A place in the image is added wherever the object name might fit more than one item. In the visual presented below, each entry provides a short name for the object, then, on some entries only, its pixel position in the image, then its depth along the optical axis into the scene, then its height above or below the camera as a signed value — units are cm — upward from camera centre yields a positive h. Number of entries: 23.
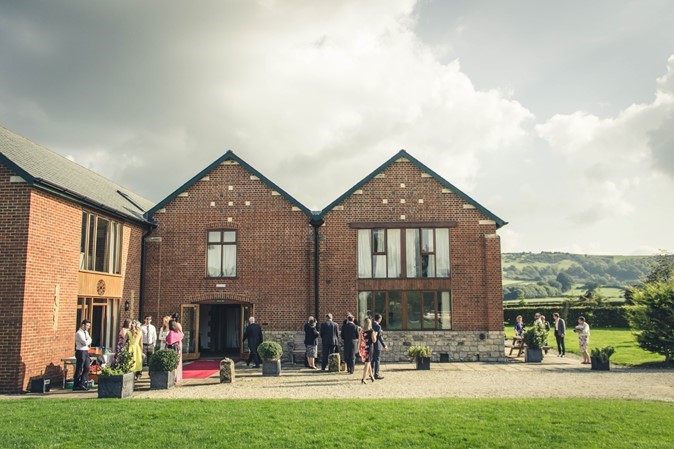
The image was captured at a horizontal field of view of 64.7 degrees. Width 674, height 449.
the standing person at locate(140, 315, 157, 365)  1605 -143
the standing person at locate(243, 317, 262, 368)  1744 -155
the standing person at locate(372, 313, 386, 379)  1456 -160
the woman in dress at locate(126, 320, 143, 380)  1411 -143
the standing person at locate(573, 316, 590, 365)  1834 -154
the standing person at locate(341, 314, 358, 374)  1555 -145
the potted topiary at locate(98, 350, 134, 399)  1173 -202
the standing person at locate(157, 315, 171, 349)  1608 -132
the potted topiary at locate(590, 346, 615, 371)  1600 -208
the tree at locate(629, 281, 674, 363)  1702 -94
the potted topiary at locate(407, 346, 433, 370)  1670 -209
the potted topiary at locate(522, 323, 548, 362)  1873 -190
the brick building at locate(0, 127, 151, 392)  1280 +80
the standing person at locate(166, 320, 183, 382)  1434 -132
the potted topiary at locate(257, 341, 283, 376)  1538 -197
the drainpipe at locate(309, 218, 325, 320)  1922 +110
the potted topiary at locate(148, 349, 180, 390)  1298 -192
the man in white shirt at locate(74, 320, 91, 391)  1312 -170
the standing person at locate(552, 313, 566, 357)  2060 -165
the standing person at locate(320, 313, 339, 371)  1662 -145
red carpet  1556 -248
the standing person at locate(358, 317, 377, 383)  1409 -147
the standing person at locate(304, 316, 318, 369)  1706 -161
